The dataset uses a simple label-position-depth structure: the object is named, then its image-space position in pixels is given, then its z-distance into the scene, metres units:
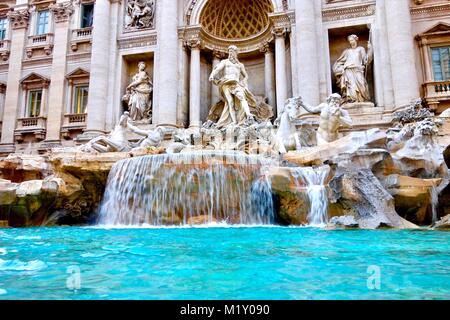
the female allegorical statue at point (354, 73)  14.26
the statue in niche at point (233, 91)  14.30
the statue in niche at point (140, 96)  16.66
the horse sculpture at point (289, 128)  10.51
